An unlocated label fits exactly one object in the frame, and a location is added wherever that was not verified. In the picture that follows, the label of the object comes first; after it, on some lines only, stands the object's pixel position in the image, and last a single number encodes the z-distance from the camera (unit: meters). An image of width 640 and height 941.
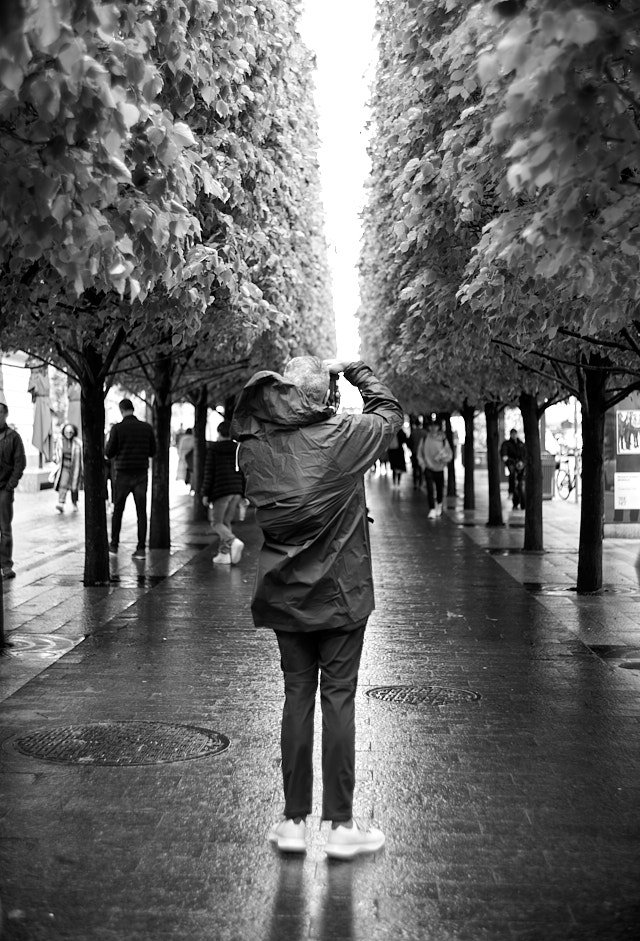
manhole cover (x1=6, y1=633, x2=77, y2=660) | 9.91
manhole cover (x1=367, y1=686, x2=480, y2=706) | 8.37
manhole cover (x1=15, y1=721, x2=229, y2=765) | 6.78
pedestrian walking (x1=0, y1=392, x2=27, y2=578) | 14.62
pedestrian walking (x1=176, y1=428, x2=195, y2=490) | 35.62
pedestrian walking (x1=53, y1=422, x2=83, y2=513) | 26.31
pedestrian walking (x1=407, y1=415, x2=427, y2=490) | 41.60
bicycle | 36.19
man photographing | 5.32
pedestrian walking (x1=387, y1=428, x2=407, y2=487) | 46.59
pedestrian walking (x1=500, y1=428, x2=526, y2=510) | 29.62
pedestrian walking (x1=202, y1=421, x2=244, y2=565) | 17.11
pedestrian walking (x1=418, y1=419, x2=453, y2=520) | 26.62
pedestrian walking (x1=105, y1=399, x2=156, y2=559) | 17.59
